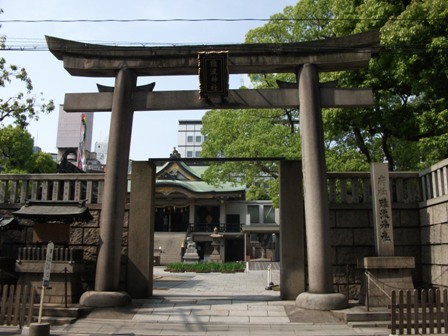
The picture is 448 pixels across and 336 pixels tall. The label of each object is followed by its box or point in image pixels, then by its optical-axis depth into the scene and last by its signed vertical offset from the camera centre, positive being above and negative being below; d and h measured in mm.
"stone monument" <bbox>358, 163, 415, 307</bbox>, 10805 -563
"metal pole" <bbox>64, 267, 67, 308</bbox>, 10727 -968
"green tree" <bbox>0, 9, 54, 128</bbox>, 19297 +6302
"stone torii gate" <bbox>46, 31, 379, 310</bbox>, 11758 +4488
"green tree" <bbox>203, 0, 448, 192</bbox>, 14148 +6134
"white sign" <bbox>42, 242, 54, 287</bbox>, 8547 -418
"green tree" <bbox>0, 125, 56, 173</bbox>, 28234 +6100
